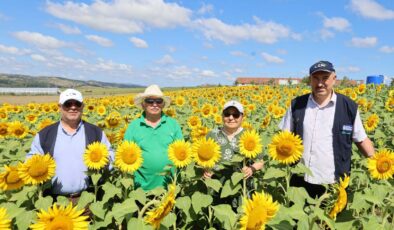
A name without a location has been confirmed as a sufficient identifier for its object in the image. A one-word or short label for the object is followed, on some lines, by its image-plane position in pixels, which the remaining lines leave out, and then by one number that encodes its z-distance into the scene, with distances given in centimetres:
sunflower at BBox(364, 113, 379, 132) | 679
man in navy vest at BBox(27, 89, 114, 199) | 396
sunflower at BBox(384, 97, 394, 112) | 897
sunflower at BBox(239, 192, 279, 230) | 220
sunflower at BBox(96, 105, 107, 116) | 1066
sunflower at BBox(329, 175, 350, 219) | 246
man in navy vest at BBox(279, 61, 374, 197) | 378
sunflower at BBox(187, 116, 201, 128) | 748
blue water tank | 2392
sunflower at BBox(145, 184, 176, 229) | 240
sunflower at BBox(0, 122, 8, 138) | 689
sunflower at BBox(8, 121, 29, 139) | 685
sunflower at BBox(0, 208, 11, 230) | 233
